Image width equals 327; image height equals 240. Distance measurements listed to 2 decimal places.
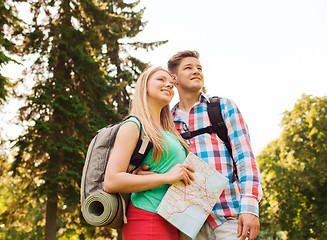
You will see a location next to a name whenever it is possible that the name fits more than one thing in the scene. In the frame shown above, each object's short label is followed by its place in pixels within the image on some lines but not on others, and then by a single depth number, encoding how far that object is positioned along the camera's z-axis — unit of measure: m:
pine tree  12.06
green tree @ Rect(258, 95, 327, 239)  18.12
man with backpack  2.26
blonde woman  2.02
